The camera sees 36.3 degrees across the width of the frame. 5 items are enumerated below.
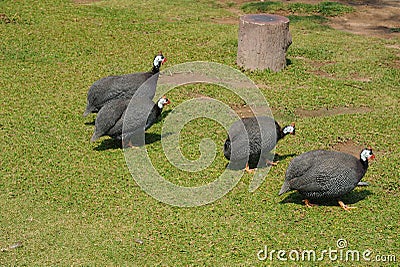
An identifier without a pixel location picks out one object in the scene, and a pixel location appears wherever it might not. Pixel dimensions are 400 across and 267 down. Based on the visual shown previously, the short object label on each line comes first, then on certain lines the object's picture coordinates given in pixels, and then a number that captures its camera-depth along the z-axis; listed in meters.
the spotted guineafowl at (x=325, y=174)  6.70
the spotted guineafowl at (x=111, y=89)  8.98
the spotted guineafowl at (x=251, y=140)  7.70
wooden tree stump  11.14
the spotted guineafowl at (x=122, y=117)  8.04
